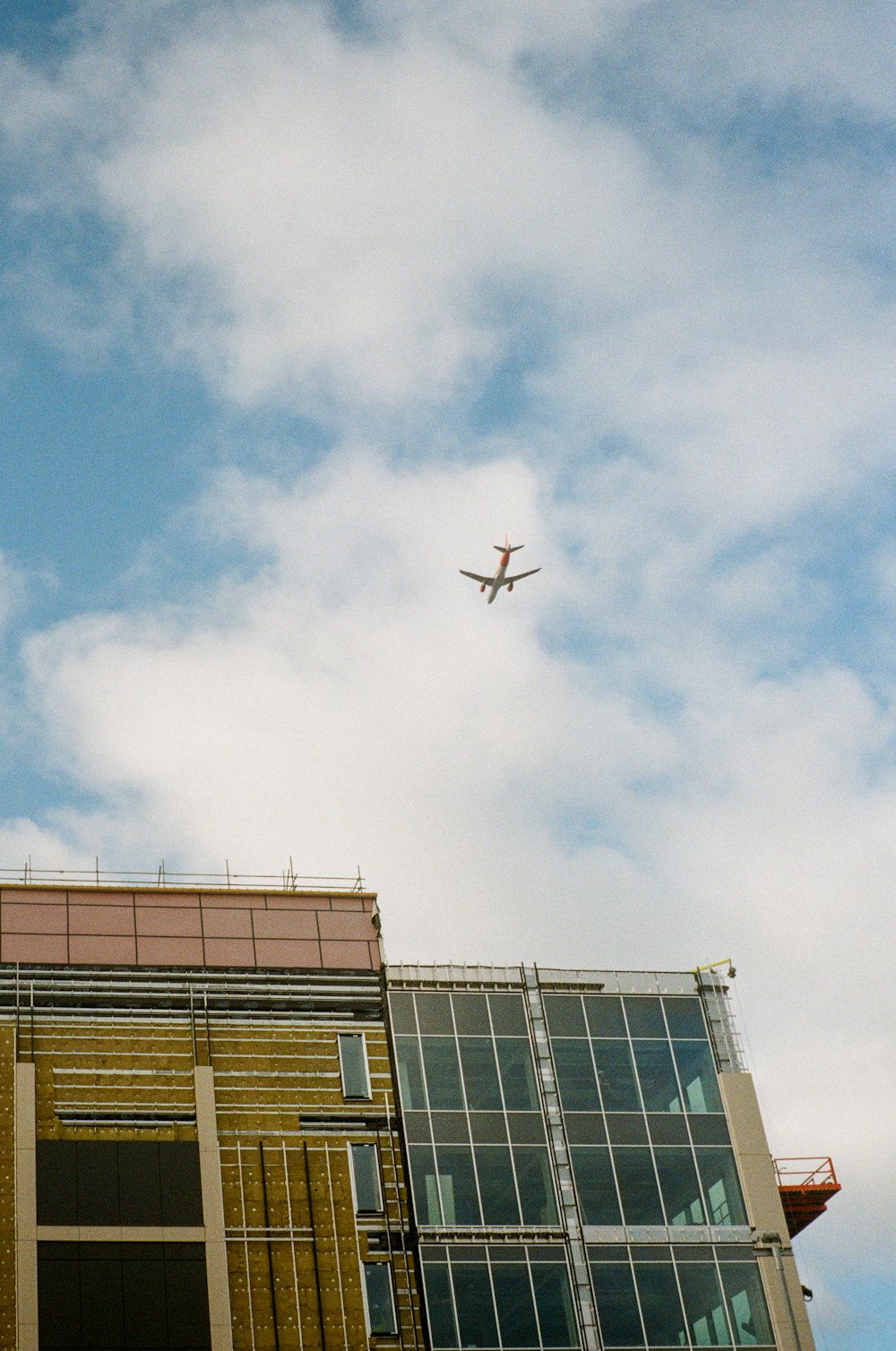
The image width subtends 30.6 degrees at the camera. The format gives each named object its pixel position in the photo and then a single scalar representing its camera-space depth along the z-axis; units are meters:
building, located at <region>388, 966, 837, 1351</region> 58.72
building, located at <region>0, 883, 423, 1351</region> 54.50
